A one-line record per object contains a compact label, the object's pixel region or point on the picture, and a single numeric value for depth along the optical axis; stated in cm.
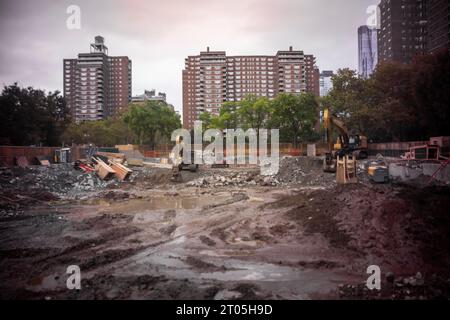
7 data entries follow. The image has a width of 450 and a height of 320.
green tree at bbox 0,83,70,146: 3166
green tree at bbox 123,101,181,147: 4494
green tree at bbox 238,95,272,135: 4303
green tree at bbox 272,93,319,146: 4116
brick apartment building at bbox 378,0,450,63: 8894
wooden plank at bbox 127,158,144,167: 2569
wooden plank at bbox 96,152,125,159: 2469
